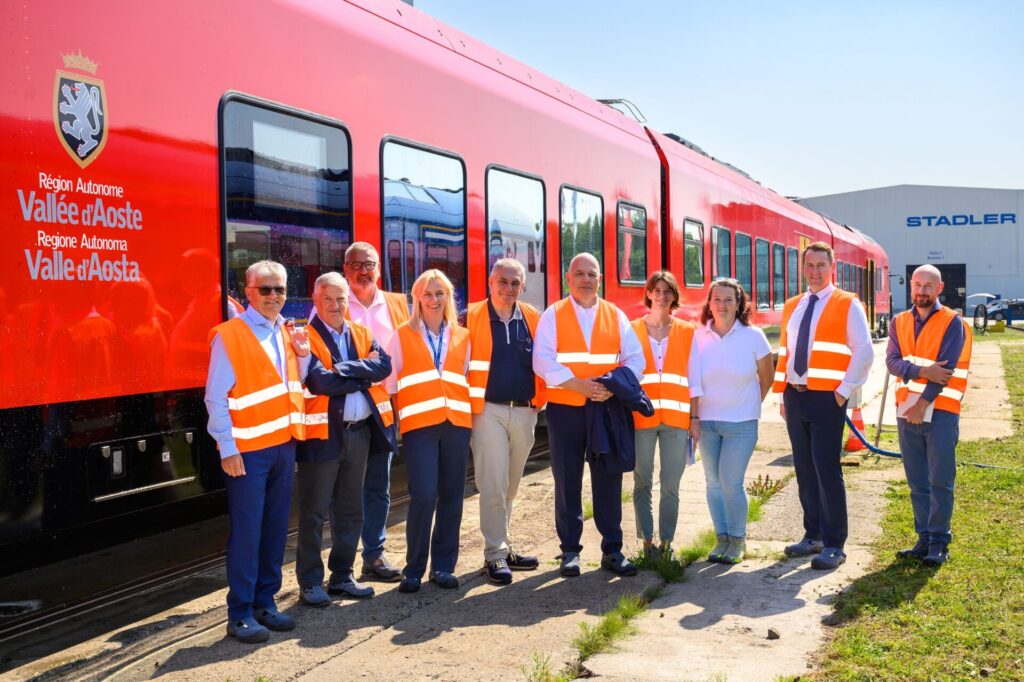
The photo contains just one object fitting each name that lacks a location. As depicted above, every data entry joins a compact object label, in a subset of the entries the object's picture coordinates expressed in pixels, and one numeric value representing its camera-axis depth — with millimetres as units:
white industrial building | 56469
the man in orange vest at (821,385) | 5680
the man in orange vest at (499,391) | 5465
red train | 4176
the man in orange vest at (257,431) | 4410
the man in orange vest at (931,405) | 5582
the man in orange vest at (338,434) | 4867
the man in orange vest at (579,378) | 5484
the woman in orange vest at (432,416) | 5258
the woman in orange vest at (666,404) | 5766
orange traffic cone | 9625
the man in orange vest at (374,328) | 5383
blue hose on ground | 8321
